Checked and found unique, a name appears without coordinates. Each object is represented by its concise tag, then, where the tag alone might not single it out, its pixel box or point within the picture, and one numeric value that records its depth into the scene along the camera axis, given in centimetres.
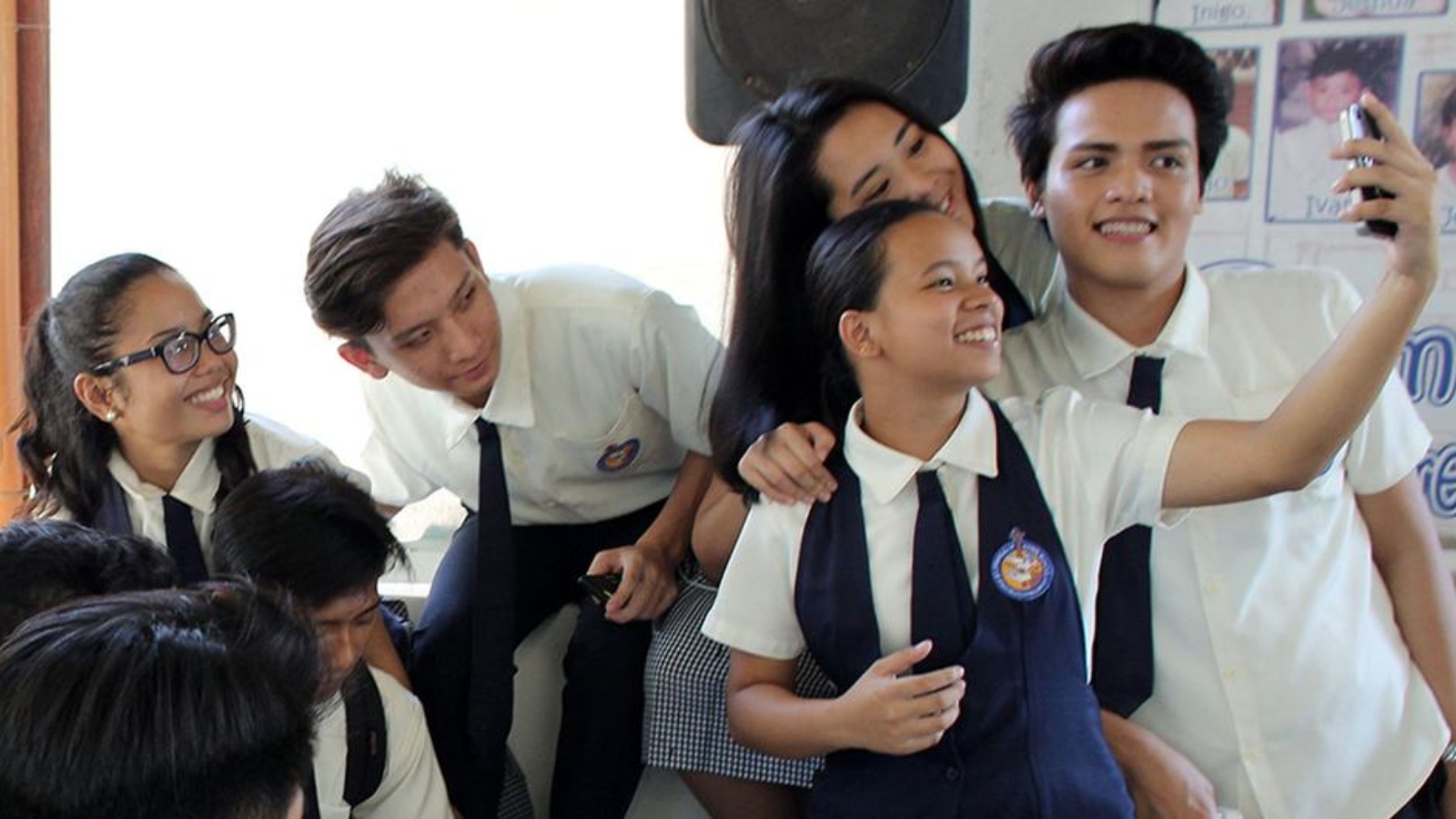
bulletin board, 180
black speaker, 162
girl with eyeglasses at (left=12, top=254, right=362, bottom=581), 155
